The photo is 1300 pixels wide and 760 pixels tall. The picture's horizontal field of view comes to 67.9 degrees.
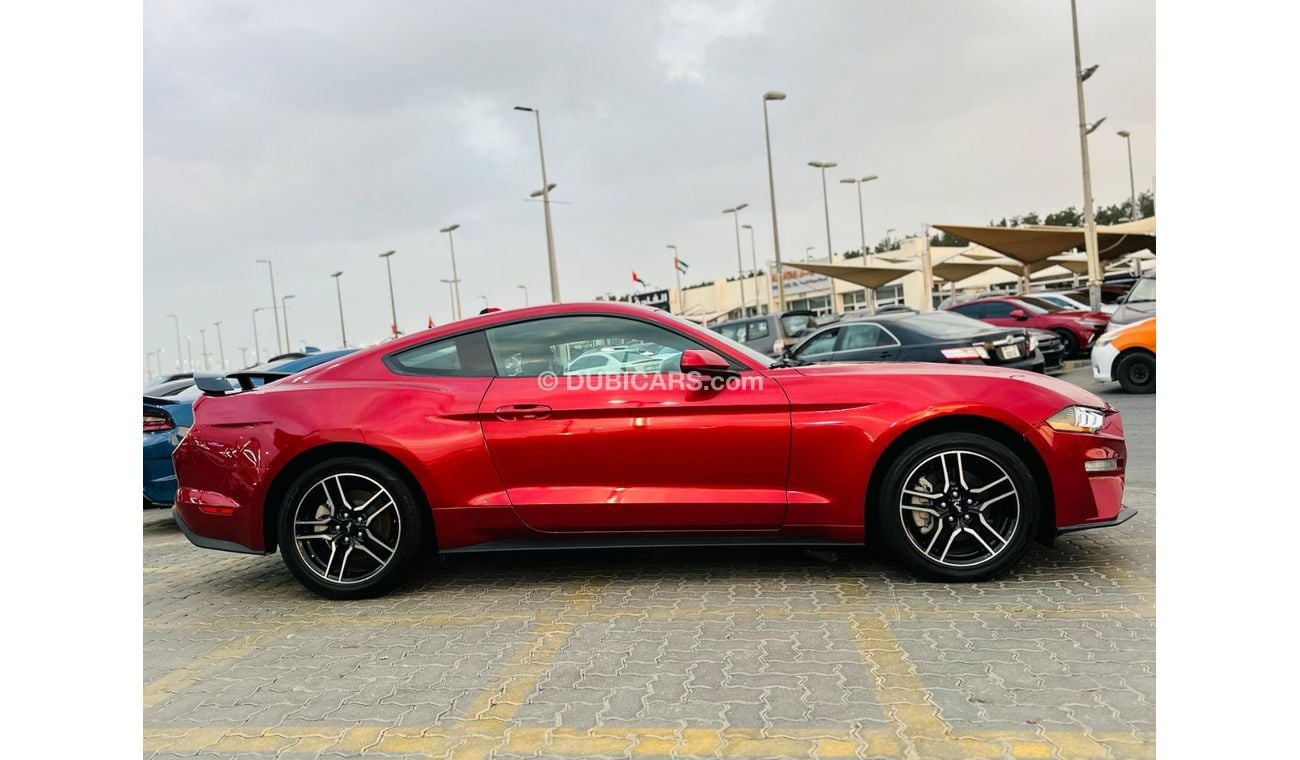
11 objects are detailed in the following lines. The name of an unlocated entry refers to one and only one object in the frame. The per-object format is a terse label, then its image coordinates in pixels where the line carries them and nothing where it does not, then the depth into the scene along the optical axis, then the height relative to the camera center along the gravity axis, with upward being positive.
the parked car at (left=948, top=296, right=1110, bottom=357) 18.91 -0.24
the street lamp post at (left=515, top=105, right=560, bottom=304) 31.31 +3.67
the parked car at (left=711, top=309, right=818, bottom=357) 18.48 +0.07
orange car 12.35 -0.70
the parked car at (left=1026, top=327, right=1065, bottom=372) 16.38 -0.64
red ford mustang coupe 4.39 -0.53
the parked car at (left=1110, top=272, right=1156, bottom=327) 15.11 -0.03
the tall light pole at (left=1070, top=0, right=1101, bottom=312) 23.75 +2.10
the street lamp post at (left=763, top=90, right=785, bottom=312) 34.91 +5.03
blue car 7.53 -0.45
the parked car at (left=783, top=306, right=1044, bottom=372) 12.45 -0.30
